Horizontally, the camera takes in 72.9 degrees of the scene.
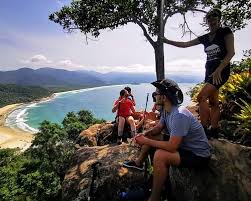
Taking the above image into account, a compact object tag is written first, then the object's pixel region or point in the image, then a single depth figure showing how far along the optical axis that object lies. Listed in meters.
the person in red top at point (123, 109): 5.19
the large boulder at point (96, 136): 5.84
